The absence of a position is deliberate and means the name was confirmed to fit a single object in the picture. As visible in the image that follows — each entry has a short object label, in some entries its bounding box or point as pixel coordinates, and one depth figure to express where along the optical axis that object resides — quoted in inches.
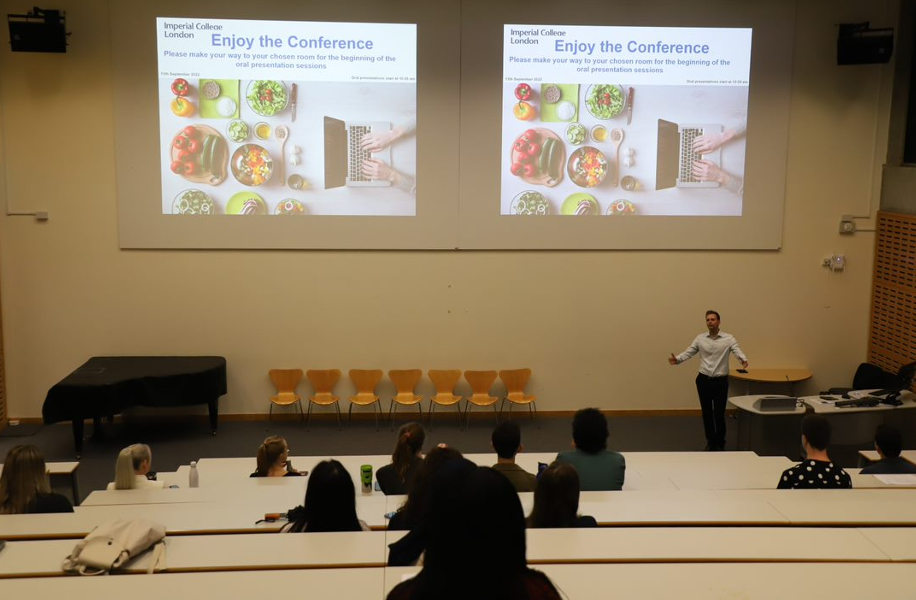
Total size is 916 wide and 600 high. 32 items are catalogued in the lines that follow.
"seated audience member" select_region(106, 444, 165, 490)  216.8
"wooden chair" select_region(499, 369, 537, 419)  387.0
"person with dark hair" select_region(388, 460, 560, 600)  76.4
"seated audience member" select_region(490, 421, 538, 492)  212.8
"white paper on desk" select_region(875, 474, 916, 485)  220.2
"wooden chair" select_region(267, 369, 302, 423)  383.2
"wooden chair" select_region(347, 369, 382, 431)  386.6
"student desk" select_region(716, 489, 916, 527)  178.4
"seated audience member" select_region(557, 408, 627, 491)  221.1
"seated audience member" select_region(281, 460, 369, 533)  164.4
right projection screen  376.5
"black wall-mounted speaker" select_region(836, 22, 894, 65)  362.3
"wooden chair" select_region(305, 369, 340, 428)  384.5
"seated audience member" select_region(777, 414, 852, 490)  209.8
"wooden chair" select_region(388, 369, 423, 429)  386.9
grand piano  333.4
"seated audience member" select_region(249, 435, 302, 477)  232.4
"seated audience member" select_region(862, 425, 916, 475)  237.8
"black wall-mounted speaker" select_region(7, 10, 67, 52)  342.6
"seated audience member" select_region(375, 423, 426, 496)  220.1
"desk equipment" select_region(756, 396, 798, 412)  328.8
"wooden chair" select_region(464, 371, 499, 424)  388.8
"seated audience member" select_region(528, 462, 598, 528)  170.6
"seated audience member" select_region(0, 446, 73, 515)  195.5
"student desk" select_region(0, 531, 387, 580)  148.7
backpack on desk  146.4
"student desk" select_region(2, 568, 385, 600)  133.6
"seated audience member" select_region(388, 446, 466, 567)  138.9
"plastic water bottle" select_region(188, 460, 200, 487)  233.6
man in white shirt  341.4
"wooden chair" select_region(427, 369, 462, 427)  387.5
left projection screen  366.0
